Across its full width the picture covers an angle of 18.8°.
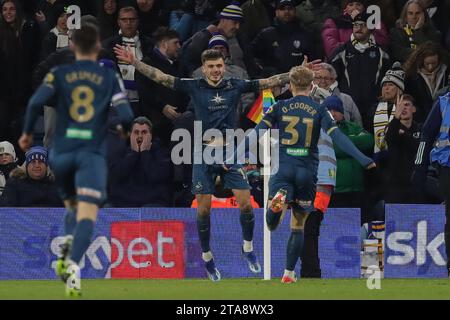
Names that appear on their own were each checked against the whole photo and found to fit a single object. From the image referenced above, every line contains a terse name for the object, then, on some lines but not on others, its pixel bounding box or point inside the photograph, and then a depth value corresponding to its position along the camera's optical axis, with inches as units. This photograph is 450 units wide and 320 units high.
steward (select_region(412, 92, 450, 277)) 676.7
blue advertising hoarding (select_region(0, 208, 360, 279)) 738.8
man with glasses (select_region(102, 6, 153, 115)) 825.5
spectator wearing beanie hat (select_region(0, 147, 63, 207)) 761.0
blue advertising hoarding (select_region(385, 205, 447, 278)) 753.0
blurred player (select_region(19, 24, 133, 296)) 517.7
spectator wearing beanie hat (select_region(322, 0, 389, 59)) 851.4
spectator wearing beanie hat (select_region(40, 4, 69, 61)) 828.0
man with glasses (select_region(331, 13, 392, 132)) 824.3
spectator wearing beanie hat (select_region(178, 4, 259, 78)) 829.8
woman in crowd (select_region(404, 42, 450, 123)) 824.3
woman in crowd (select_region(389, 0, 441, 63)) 848.9
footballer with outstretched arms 674.8
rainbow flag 701.3
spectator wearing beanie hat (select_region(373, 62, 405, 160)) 797.2
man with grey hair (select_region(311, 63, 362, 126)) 762.2
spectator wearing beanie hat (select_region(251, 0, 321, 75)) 841.5
